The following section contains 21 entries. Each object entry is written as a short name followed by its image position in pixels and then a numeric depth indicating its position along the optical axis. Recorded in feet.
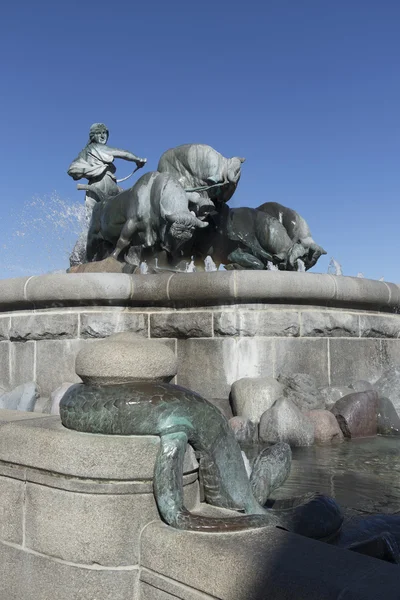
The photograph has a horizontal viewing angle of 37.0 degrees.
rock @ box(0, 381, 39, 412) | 20.97
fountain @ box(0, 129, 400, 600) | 5.44
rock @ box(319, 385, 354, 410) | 20.24
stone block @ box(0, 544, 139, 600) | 6.52
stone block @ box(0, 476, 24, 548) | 7.30
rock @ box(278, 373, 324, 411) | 19.61
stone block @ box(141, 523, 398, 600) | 4.88
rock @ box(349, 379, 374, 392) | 21.49
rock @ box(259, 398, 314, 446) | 17.52
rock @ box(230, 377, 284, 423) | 19.08
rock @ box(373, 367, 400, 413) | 21.06
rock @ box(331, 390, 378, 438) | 18.67
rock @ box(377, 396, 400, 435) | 19.19
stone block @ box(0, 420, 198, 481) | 6.64
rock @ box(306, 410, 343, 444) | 17.94
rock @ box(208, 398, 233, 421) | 20.11
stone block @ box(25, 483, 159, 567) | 6.56
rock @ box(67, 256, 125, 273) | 26.78
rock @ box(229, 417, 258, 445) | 17.88
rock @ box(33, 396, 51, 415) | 20.39
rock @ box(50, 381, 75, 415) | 18.75
